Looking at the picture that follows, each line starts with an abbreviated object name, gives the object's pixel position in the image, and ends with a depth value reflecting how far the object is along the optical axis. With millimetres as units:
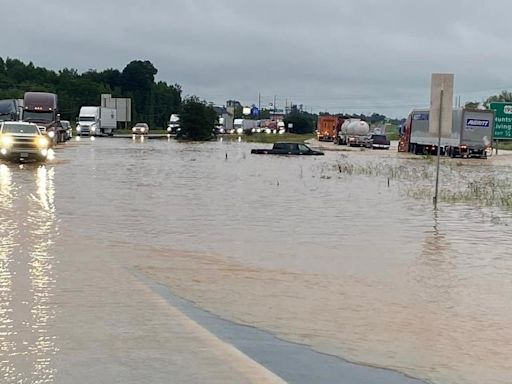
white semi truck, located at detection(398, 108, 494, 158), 53375
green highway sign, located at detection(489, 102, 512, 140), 59469
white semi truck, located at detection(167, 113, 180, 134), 89212
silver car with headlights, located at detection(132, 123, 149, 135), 96131
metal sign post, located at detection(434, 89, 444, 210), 19906
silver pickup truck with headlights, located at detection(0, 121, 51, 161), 32906
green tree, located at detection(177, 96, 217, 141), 79562
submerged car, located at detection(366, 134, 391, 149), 69750
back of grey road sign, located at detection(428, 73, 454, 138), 19953
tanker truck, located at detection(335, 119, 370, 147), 73688
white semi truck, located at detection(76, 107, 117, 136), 80688
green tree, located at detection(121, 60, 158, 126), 143500
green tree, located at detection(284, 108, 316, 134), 133500
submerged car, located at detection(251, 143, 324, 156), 48438
